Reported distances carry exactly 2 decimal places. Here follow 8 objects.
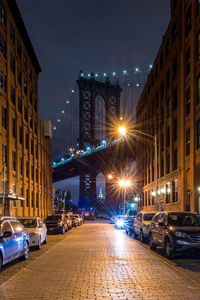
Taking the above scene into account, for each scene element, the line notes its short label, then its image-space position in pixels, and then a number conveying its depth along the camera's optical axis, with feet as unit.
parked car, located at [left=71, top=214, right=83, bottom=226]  129.39
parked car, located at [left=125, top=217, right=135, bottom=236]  74.08
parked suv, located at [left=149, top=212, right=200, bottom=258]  38.68
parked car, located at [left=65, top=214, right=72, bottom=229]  97.76
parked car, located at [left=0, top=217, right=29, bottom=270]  31.07
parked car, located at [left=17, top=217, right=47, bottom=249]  48.55
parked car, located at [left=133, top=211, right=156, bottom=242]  58.39
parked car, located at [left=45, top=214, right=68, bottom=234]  82.84
